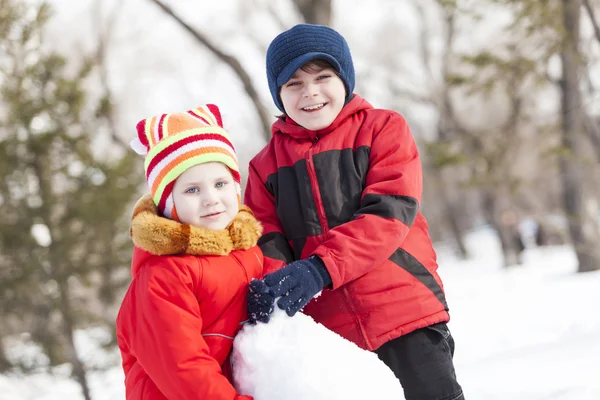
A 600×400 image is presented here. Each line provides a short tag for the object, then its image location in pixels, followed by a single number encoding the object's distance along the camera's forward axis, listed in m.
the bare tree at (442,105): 10.95
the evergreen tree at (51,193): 7.23
